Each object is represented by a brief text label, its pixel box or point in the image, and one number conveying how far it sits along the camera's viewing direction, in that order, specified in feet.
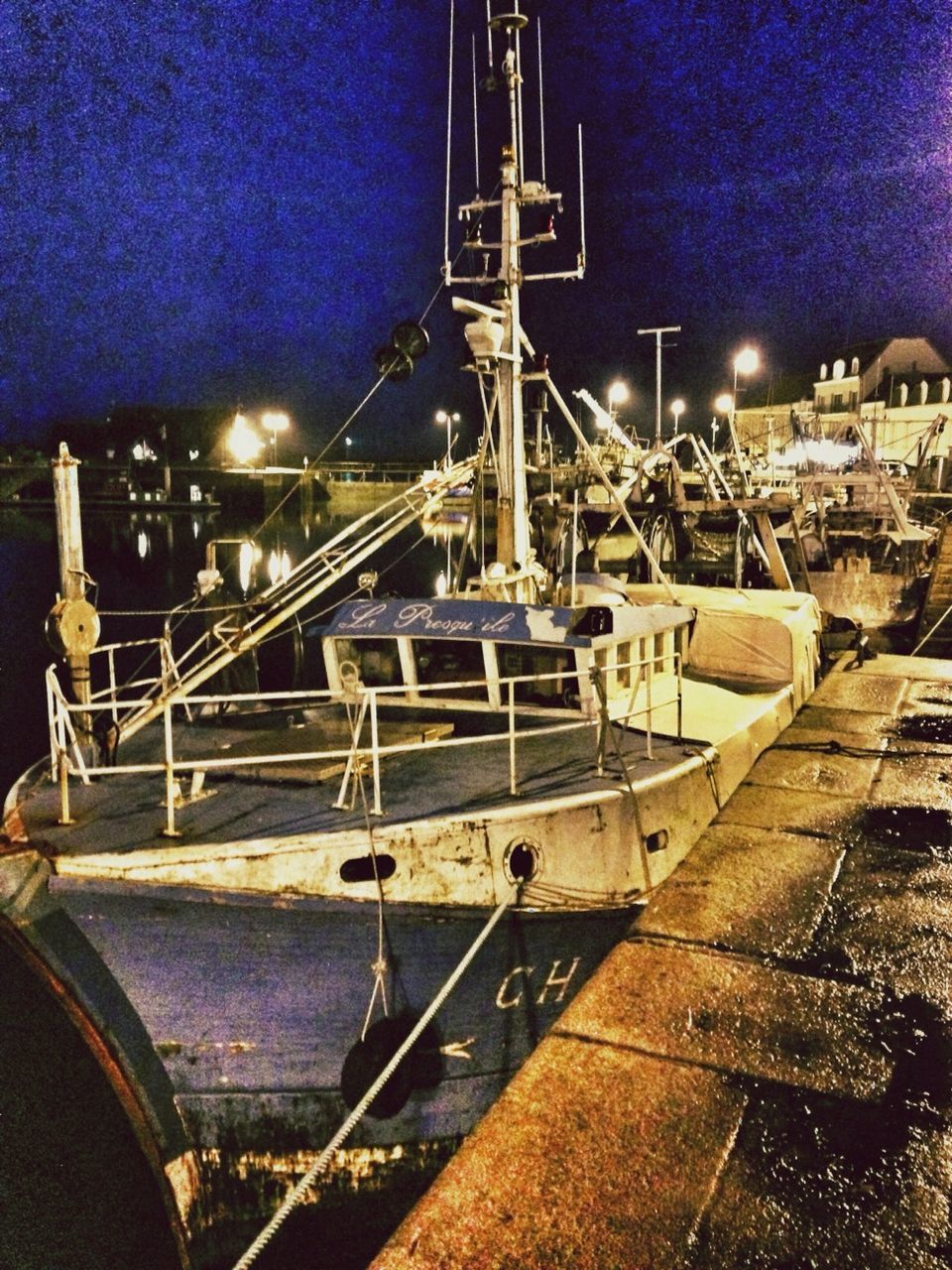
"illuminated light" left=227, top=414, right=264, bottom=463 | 276.00
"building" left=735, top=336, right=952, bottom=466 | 195.83
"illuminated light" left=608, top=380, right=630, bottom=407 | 136.51
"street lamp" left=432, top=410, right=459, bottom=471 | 325.21
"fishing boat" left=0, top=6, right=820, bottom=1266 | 21.12
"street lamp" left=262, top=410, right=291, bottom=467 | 271.69
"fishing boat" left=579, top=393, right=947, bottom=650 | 68.69
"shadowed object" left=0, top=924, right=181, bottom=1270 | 23.43
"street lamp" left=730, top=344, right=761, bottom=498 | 91.97
